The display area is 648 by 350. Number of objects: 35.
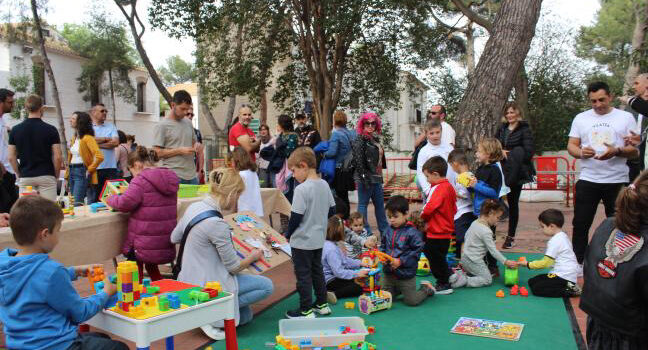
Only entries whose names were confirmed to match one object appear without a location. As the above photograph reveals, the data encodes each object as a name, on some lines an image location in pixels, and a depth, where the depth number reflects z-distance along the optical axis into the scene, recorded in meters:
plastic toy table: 2.65
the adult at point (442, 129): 7.07
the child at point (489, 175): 5.87
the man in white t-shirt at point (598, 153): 5.20
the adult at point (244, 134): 6.90
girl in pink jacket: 4.51
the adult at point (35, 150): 5.64
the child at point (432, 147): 6.51
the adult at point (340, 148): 7.44
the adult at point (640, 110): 4.79
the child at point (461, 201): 5.91
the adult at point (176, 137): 5.66
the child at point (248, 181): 5.83
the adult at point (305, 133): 8.09
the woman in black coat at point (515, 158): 7.29
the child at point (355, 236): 6.11
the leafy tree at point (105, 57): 29.97
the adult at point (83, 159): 6.46
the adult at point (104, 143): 7.21
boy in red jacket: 5.23
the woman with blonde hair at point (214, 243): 3.99
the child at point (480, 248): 5.47
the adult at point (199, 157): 6.58
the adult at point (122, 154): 9.59
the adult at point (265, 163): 8.27
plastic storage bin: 4.11
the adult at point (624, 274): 2.38
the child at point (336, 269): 5.22
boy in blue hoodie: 2.53
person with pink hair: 7.32
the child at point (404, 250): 4.93
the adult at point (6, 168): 4.82
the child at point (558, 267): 5.11
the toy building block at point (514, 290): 5.28
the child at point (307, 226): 4.47
